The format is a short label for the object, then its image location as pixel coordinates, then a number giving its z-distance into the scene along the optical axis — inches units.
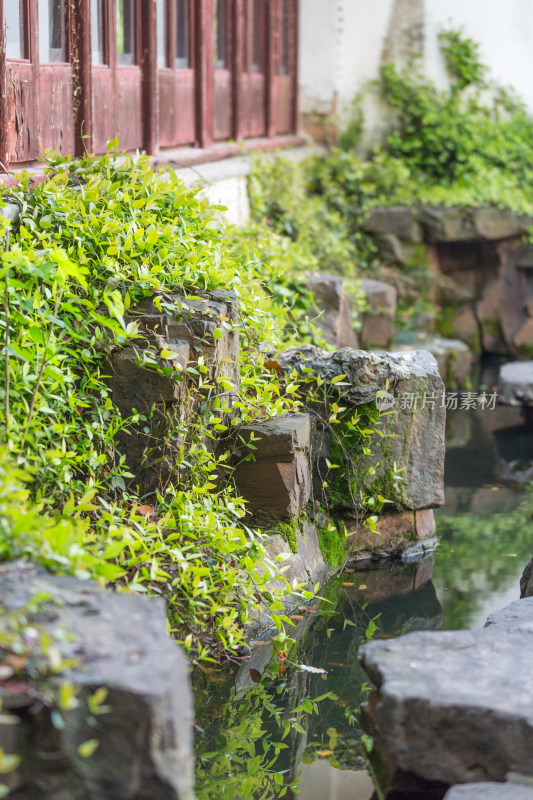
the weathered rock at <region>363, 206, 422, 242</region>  414.3
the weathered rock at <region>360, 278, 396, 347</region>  343.6
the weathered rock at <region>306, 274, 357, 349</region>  289.1
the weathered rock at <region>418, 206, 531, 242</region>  413.1
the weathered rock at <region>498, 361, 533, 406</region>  324.5
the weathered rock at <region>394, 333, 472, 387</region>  361.1
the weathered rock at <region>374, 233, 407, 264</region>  413.4
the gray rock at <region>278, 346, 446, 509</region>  190.7
